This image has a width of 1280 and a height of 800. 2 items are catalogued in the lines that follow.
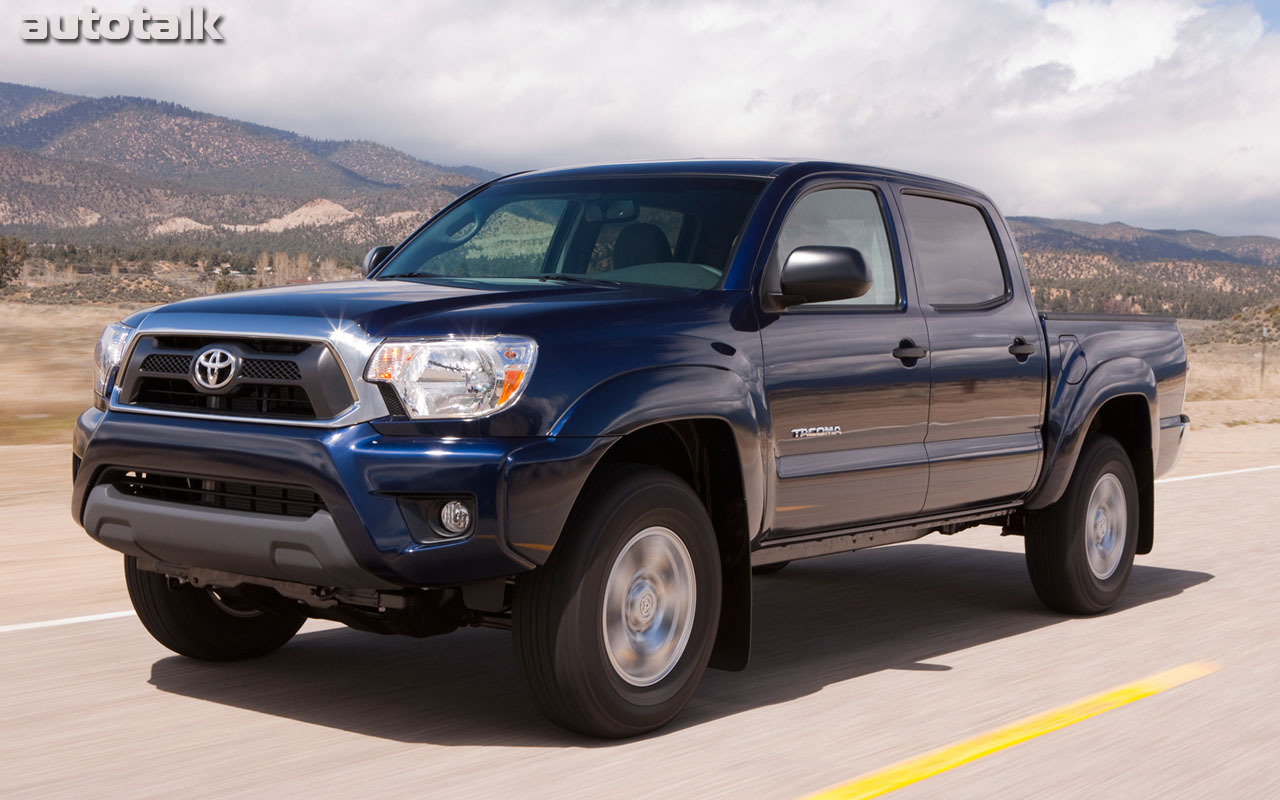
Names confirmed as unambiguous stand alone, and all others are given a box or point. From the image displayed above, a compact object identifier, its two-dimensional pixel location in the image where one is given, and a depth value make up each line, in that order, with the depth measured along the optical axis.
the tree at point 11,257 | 58.03
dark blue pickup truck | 4.71
